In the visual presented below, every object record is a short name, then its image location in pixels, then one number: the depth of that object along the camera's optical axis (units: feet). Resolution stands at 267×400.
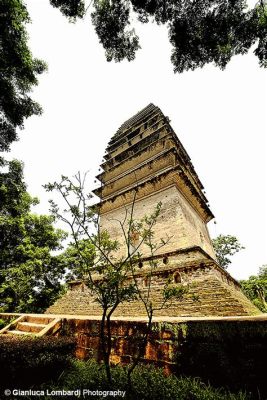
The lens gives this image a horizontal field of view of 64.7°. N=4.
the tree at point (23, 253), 44.11
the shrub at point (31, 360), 12.20
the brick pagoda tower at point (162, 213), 19.40
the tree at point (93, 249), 11.25
